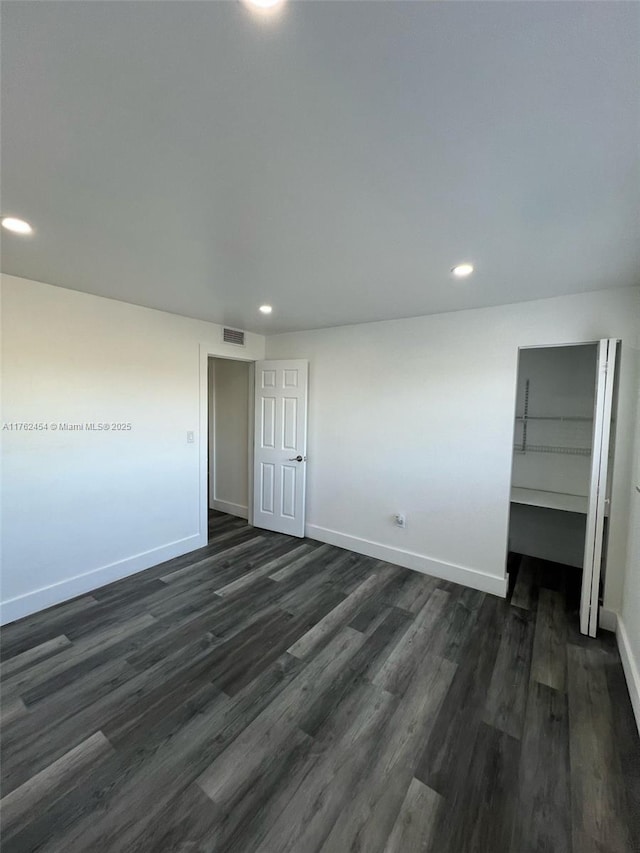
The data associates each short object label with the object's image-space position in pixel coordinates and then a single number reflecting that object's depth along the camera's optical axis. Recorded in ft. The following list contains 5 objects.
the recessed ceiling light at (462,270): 7.01
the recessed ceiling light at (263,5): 2.44
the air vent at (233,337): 12.99
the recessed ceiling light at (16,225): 5.47
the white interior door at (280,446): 13.30
